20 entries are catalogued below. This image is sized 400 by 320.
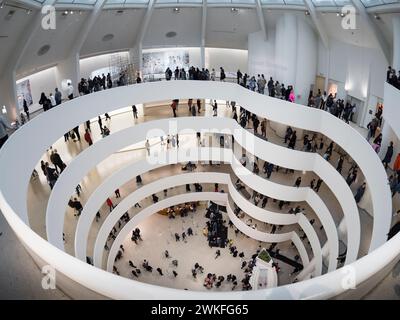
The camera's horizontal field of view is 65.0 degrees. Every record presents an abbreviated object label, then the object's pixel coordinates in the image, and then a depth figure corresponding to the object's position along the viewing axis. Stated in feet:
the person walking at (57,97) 52.72
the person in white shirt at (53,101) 55.10
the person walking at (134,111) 70.88
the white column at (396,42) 46.47
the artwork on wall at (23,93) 59.31
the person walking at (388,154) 43.72
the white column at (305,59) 65.57
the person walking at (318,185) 62.64
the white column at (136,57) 76.39
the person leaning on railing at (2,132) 37.76
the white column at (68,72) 66.54
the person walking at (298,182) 63.31
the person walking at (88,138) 59.12
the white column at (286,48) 64.59
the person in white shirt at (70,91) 55.47
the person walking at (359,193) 48.96
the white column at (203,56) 78.48
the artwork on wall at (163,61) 80.79
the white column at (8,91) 53.67
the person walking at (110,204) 64.80
